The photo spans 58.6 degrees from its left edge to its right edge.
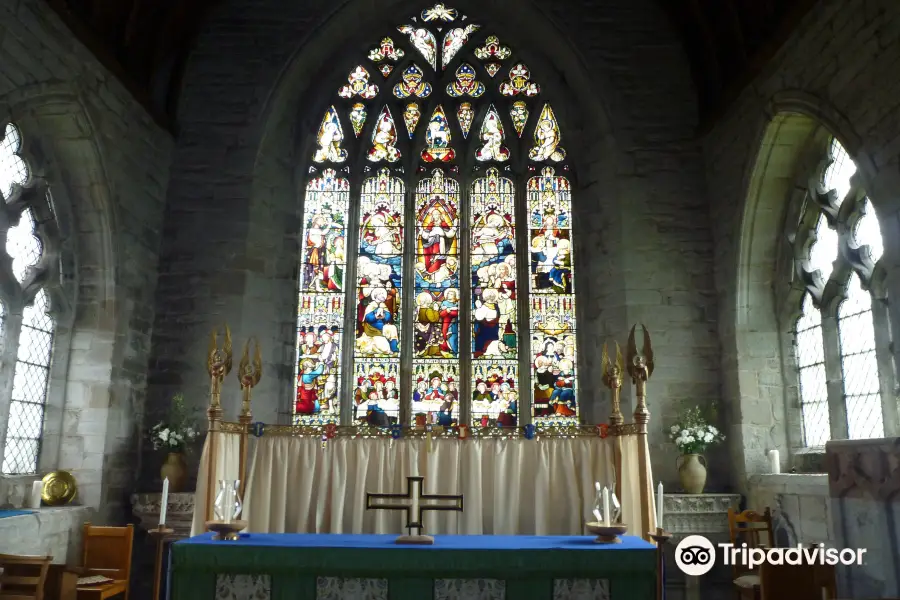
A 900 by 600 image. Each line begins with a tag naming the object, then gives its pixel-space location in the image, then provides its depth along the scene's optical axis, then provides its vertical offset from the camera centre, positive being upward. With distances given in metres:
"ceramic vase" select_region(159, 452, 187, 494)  7.60 -0.02
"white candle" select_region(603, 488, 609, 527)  4.86 -0.20
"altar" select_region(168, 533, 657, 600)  4.43 -0.52
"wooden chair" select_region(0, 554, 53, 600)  4.82 -0.64
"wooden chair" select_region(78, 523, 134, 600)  6.29 -0.64
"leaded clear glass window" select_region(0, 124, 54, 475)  6.81 +1.19
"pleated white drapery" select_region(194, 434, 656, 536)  6.54 -0.07
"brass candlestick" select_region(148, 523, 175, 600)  4.96 -0.47
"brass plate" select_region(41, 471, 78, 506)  6.96 -0.18
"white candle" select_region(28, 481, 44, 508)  6.62 -0.22
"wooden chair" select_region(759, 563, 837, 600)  4.38 -0.58
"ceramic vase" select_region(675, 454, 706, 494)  7.51 +0.00
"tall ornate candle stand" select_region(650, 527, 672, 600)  4.62 -0.47
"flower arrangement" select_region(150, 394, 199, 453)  7.66 +0.36
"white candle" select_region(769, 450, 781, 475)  7.20 +0.12
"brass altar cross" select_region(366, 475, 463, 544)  5.06 -0.19
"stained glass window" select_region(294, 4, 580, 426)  8.84 +2.59
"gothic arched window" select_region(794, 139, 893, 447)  6.44 +1.36
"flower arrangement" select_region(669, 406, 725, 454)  7.53 +0.35
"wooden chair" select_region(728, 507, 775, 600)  6.08 -0.51
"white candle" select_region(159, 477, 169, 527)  5.07 -0.22
